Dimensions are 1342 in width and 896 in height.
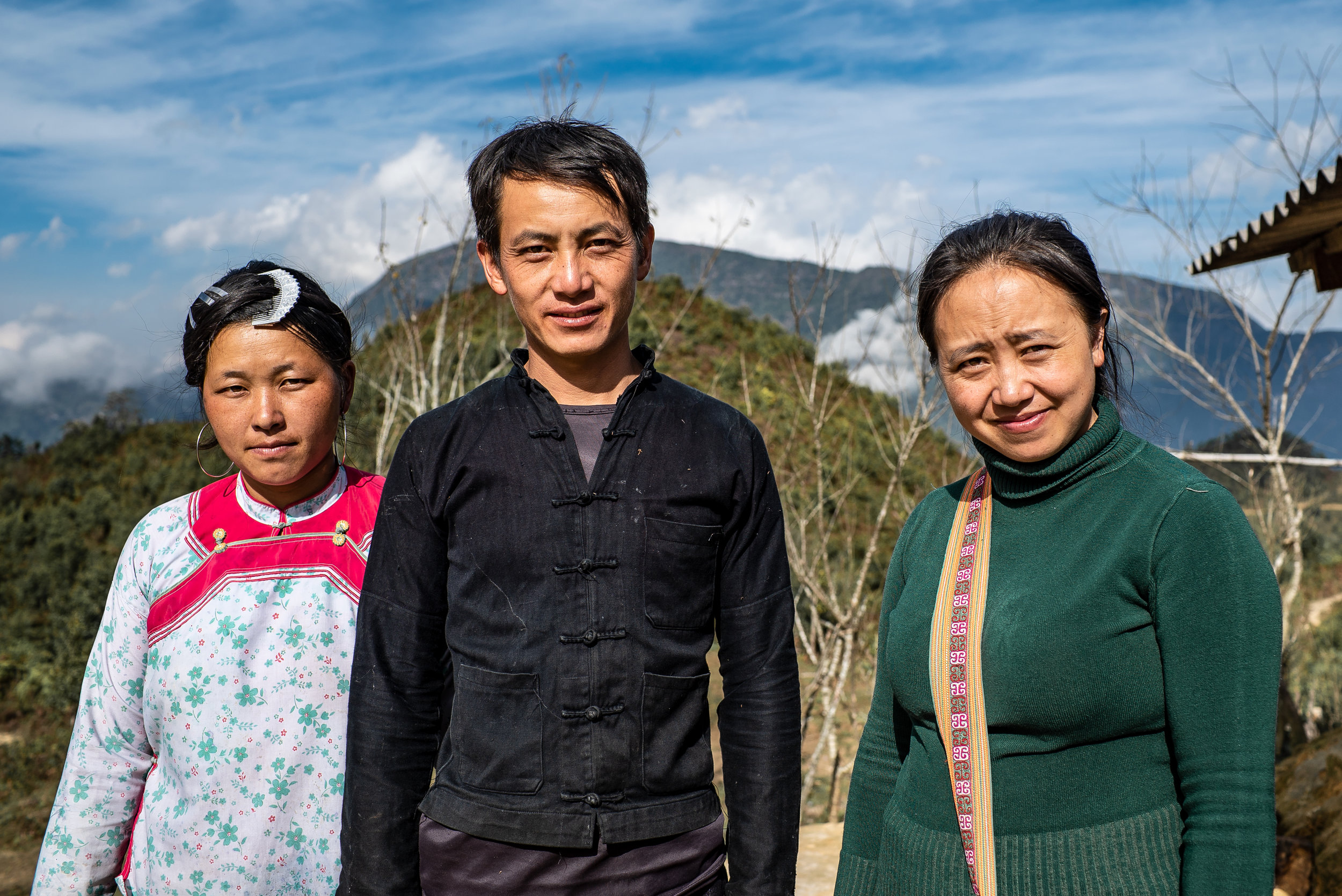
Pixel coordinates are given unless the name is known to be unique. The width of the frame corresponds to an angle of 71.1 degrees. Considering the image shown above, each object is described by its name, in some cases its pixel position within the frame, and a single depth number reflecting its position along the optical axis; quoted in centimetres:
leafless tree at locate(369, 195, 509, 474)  477
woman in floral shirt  153
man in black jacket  135
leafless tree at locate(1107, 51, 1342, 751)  643
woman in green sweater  114
